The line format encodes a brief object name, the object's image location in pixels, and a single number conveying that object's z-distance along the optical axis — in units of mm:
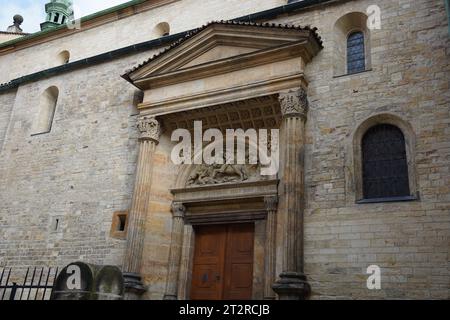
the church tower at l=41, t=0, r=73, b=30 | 26344
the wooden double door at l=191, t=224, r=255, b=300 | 10298
